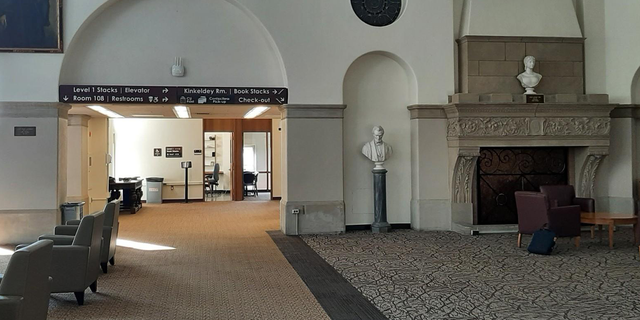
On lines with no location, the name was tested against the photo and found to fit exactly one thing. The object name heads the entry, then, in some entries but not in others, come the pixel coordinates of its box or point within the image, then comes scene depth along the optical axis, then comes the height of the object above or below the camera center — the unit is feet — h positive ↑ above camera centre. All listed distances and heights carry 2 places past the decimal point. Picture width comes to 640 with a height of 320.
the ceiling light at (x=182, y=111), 35.63 +3.50
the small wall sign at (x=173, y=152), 56.08 +1.09
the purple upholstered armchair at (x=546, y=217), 26.11 -2.65
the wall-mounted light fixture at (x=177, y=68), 30.40 +5.06
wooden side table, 26.07 -2.81
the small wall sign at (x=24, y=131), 28.68 +1.66
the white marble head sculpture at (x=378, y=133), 31.22 +1.54
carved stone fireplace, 31.35 +1.76
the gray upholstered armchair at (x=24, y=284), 10.69 -2.33
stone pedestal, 31.63 -2.27
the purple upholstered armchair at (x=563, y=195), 30.42 -1.94
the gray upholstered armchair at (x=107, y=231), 20.94 -2.50
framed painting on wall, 28.71 +7.01
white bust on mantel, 31.94 +4.68
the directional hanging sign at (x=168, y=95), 29.45 +3.64
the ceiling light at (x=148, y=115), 42.06 +3.60
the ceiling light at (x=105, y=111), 34.06 +3.43
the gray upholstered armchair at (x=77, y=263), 16.46 -2.87
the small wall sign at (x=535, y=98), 31.63 +3.41
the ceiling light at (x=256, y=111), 36.01 +3.49
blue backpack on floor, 24.62 -3.58
